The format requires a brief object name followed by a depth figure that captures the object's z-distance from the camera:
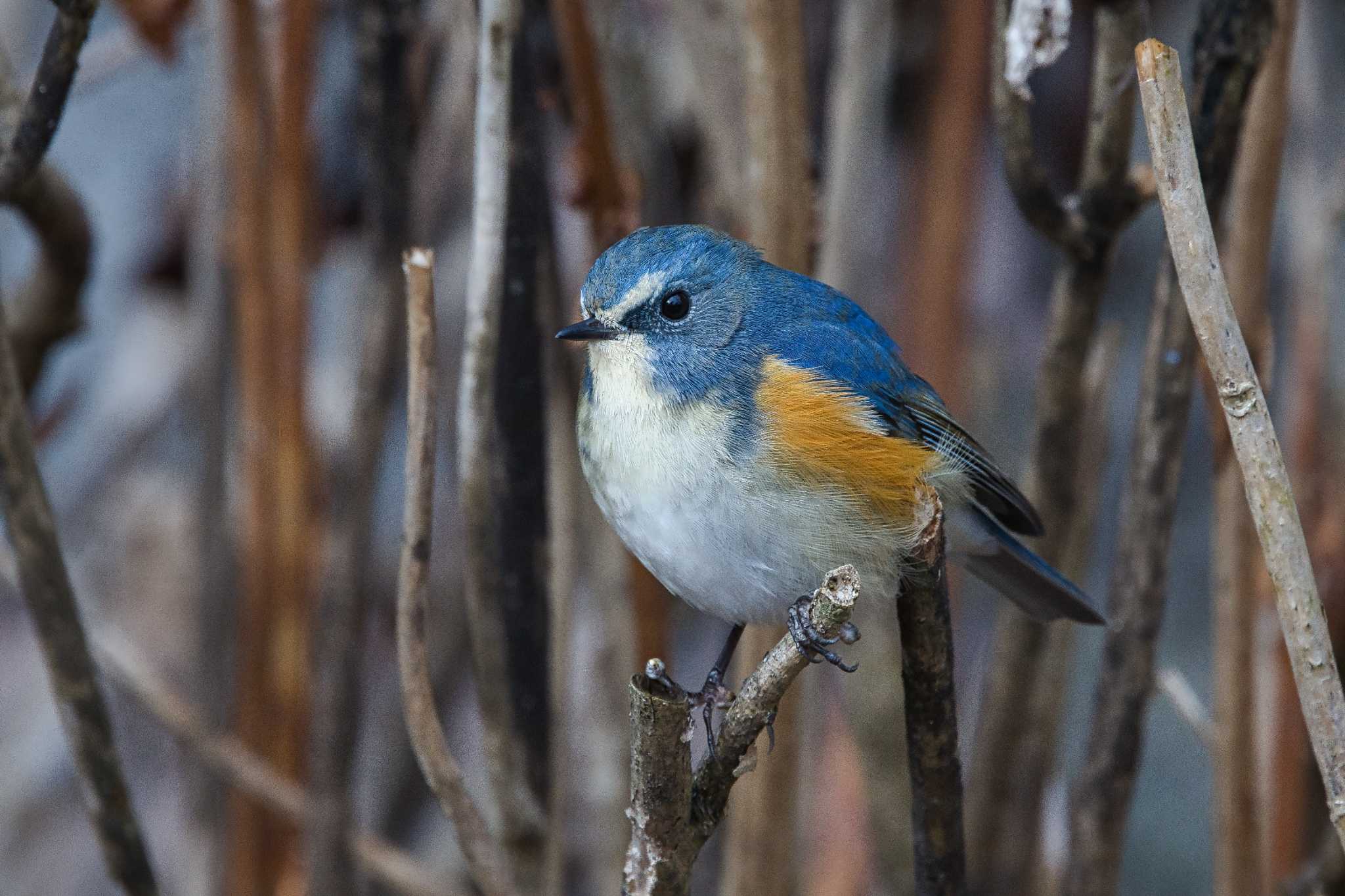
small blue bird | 4.05
